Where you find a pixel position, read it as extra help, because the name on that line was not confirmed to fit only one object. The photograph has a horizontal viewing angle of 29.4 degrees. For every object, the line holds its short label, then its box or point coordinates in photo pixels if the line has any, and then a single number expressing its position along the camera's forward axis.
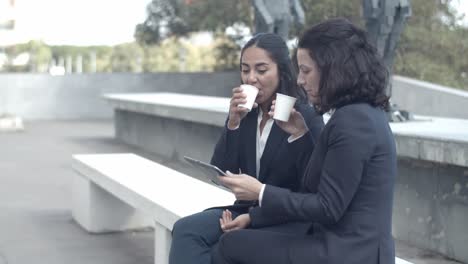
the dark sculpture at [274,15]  10.59
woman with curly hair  2.91
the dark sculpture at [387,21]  8.48
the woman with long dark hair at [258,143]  3.65
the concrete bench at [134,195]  5.00
